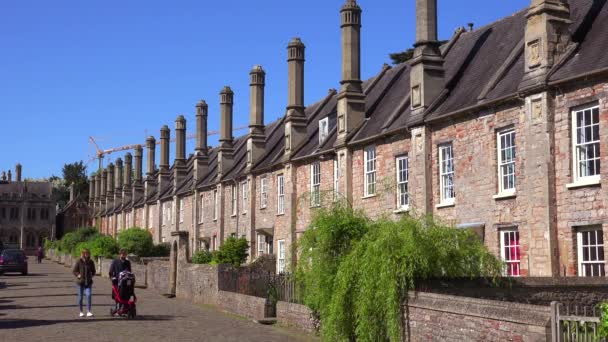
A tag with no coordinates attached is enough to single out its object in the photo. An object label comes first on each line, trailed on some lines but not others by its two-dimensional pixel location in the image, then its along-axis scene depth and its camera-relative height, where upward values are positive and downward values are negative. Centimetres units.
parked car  4712 -98
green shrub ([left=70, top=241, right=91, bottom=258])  5657 +0
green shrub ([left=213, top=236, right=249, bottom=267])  3503 -22
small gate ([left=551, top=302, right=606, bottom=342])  890 -97
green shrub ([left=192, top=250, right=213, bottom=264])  3450 -50
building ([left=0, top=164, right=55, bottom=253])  12112 +550
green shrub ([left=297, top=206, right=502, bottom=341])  1339 -32
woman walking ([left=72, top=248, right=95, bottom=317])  2028 -72
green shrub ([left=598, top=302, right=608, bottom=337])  837 -85
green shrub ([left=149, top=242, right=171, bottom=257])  5349 -27
